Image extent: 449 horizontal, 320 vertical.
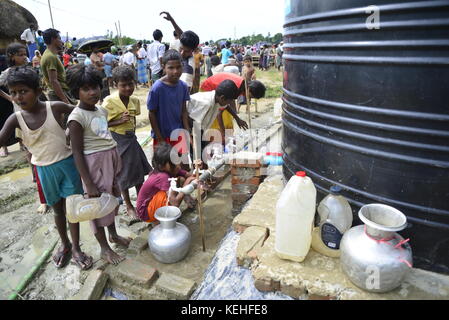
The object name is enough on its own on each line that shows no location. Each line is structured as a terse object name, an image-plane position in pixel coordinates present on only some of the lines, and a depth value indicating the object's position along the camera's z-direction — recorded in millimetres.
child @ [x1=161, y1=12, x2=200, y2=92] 3977
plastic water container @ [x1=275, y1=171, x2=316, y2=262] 1660
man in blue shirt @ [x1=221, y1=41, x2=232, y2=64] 12930
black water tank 1359
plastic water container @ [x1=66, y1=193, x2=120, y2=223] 2262
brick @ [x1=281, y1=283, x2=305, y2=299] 1597
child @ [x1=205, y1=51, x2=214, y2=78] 14622
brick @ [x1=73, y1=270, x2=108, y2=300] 2127
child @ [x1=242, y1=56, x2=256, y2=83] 8272
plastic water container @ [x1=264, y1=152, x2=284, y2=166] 3302
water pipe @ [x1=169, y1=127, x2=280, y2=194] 2517
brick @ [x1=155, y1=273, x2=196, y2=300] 2094
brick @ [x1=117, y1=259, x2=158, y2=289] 2217
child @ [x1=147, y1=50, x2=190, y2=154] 3016
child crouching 2668
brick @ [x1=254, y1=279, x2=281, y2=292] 1658
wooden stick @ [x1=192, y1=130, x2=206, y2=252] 2529
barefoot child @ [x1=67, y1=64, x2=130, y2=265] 2287
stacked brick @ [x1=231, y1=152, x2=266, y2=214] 2936
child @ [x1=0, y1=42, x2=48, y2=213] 3778
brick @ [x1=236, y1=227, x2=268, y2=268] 1858
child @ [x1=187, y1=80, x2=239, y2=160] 3303
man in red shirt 3821
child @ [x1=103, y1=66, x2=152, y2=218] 2902
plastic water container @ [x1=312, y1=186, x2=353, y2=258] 1694
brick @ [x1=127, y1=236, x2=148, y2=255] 2576
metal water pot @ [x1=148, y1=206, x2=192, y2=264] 2361
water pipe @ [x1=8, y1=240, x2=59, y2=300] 2319
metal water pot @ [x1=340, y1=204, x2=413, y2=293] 1400
